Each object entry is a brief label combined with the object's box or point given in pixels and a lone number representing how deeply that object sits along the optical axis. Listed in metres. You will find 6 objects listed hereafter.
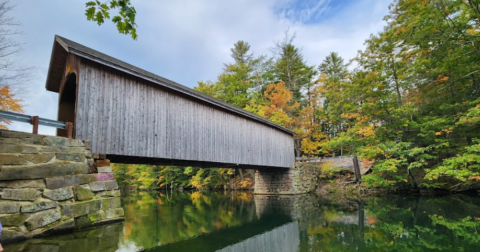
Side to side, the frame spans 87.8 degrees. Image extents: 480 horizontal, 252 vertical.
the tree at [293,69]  23.59
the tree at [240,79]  21.38
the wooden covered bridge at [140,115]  6.17
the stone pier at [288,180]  15.23
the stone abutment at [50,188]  4.15
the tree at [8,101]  11.28
